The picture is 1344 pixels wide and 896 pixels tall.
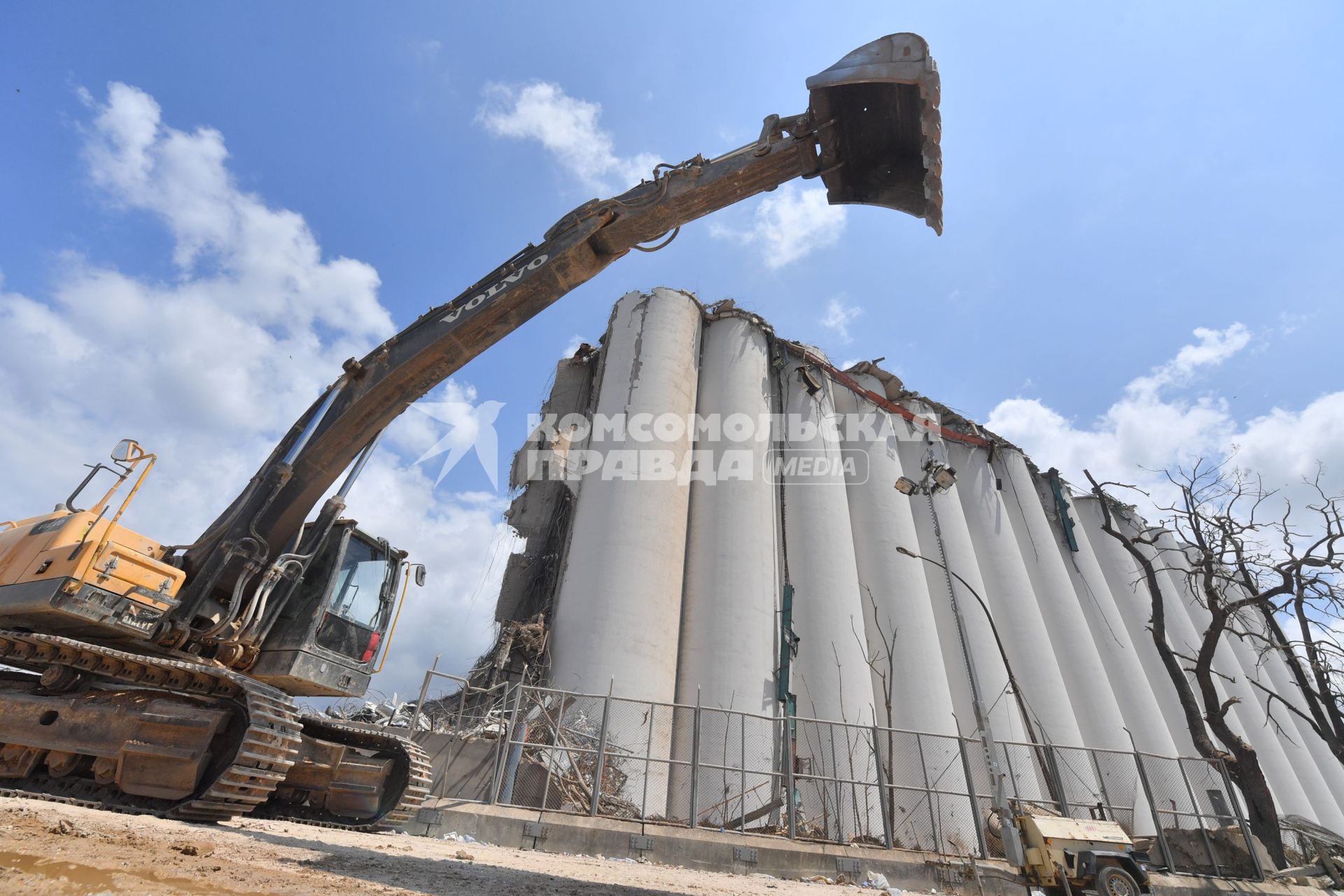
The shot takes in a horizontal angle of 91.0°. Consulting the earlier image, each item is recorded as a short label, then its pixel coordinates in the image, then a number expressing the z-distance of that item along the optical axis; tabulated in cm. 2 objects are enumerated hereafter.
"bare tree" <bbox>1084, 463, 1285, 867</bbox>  1282
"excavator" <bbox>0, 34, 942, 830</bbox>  628
